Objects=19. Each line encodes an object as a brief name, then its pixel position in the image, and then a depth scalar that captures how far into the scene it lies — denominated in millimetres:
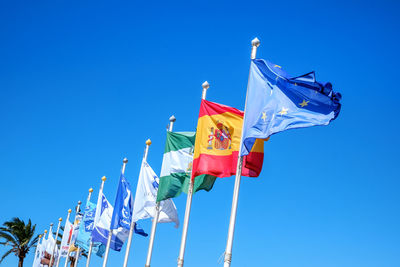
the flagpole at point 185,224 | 18297
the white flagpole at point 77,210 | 38719
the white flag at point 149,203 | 22828
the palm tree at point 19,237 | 64875
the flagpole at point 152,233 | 21630
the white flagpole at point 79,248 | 35734
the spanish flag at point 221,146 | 17328
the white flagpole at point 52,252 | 44344
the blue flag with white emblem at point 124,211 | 25922
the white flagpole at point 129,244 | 24828
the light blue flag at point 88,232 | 32188
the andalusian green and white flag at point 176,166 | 20909
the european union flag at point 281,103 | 15211
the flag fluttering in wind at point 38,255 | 51066
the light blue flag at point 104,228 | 28281
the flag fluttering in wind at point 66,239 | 39031
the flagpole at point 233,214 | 14959
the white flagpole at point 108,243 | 27781
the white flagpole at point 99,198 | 31178
